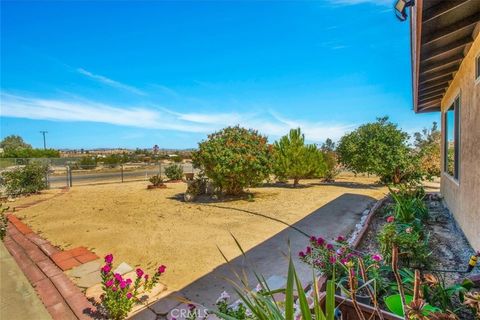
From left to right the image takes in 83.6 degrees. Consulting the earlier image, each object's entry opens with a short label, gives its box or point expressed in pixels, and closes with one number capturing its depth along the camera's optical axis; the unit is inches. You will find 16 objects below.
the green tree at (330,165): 532.0
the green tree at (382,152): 410.3
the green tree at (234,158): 324.2
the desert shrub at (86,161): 865.5
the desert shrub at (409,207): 177.9
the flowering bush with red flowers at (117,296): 98.7
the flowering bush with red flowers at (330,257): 95.0
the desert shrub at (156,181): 473.4
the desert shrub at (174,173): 566.6
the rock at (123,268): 134.3
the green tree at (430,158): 434.6
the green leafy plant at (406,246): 119.6
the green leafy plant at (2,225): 143.5
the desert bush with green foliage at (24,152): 1240.8
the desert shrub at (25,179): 400.2
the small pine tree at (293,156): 434.0
